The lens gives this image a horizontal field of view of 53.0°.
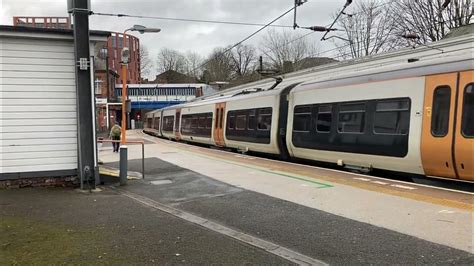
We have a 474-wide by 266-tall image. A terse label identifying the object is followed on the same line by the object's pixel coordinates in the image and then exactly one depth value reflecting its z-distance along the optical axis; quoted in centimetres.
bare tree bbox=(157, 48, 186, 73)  10815
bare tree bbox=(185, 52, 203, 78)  9340
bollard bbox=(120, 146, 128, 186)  1120
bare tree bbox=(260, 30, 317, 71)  5562
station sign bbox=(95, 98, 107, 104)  4622
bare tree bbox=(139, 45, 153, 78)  11311
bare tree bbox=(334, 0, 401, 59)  4016
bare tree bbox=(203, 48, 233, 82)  7944
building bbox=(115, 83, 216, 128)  8550
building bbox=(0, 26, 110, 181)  1035
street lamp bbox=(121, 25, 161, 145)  1281
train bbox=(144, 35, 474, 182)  955
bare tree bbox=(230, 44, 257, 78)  8388
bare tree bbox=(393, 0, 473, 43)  3250
